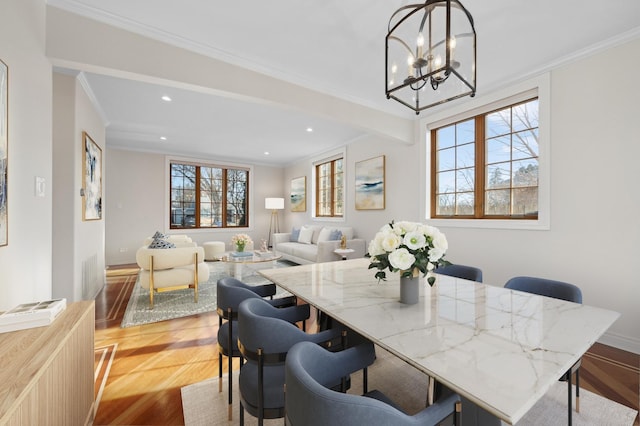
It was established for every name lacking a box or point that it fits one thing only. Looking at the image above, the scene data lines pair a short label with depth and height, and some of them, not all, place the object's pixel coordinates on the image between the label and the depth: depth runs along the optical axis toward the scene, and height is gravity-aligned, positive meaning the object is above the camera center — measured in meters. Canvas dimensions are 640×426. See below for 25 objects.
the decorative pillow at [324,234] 5.48 -0.43
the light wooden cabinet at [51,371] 0.78 -0.56
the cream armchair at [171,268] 3.36 -0.74
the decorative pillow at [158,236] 4.02 -0.36
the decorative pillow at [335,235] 5.26 -0.42
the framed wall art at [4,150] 1.30 +0.31
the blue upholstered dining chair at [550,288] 1.61 -0.48
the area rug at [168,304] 3.03 -1.17
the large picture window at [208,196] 6.84 +0.45
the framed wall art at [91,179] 3.19 +0.44
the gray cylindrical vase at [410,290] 1.32 -0.38
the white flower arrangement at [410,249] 1.24 -0.17
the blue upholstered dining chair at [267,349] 1.12 -0.59
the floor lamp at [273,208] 7.42 +0.15
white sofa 4.88 -0.68
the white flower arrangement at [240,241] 4.66 -0.49
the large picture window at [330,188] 6.08 +0.60
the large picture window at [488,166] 3.01 +0.61
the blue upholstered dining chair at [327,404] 0.66 -0.50
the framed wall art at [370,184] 4.81 +0.56
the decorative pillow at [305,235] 6.23 -0.51
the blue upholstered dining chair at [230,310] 1.58 -0.59
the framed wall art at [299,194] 7.20 +0.52
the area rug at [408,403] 1.58 -1.21
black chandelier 1.37 +0.88
